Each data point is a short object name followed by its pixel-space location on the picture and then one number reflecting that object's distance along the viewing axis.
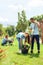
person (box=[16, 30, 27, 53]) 4.55
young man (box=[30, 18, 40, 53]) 4.27
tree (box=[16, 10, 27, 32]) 22.72
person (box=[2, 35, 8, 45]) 6.58
